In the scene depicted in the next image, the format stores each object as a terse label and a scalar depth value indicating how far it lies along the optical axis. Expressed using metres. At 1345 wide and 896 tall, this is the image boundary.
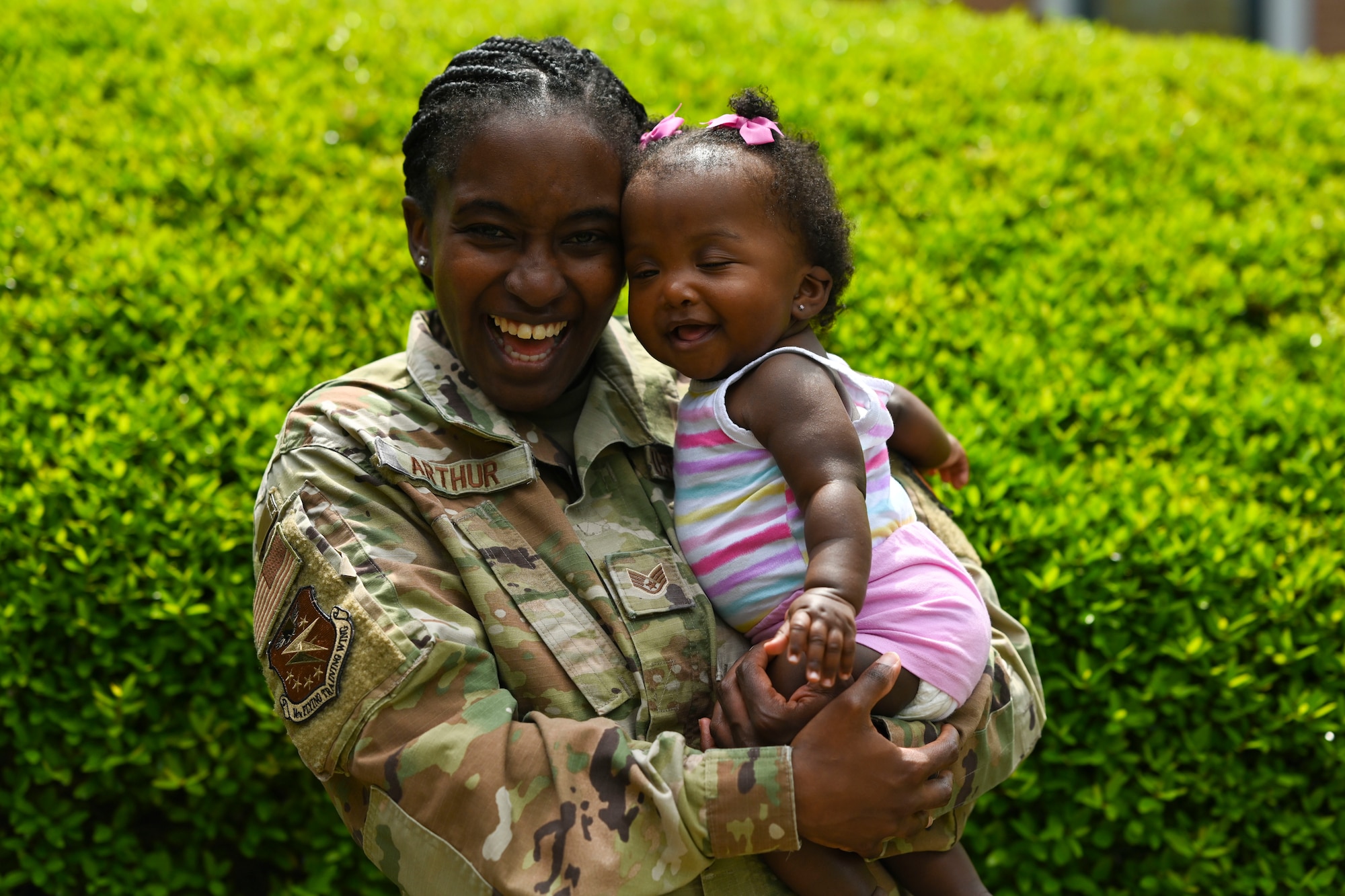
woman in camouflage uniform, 1.94
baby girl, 2.15
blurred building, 11.70
